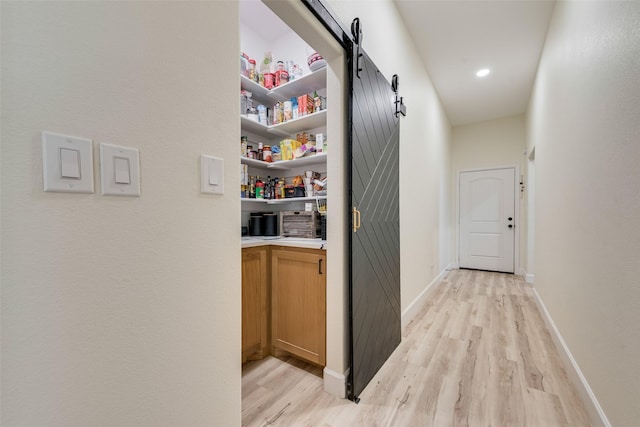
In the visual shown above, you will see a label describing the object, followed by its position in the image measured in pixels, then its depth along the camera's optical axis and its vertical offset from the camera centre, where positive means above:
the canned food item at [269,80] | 2.38 +1.19
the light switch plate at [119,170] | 0.61 +0.10
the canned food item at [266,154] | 2.44 +0.52
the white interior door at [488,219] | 4.86 -0.24
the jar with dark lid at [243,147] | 2.22 +0.53
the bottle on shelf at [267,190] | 2.51 +0.18
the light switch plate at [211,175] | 0.81 +0.11
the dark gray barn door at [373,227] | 1.62 -0.15
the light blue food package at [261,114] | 2.36 +0.87
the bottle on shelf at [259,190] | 2.45 +0.18
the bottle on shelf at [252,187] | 2.43 +0.21
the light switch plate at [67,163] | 0.53 +0.10
